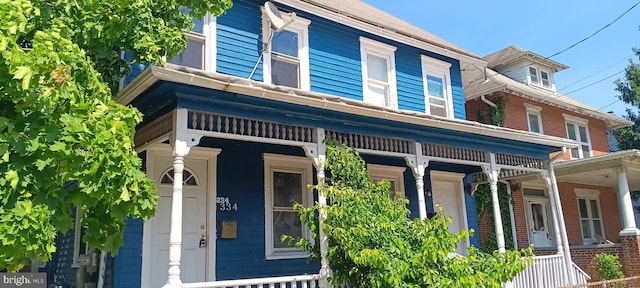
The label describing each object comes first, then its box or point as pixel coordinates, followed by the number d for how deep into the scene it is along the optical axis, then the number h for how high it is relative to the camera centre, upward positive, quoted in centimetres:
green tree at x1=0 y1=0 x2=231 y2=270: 320 +76
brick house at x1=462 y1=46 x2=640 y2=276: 1350 +203
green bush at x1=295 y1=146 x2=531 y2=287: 621 +2
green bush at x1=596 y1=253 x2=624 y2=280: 1305 -76
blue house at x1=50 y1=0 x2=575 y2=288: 653 +189
